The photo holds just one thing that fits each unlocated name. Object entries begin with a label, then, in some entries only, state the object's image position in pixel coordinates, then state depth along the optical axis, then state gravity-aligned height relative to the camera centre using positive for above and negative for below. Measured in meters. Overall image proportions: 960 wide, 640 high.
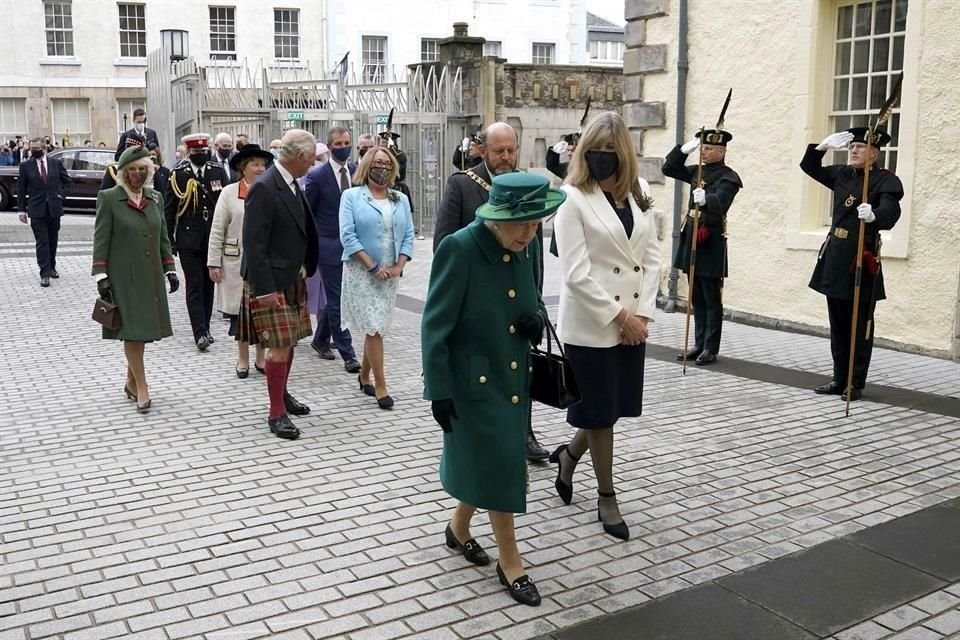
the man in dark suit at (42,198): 14.09 -0.60
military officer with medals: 9.70 -0.62
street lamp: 19.81 +2.27
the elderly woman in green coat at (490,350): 4.05 -0.78
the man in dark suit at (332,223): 8.80 -0.57
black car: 24.19 -0.49
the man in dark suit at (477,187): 5.66 -0.16
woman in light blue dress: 7.34 -0.66
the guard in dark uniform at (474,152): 6.65 +0.05
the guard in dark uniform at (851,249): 7.47 -0.65
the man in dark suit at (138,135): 12.89 +0.31
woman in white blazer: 4.77 -0.59
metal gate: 19.84 +0.93
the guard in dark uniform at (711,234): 8.73 -0.64
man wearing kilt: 6.41 -0.65
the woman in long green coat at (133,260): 7.17 -0.75
